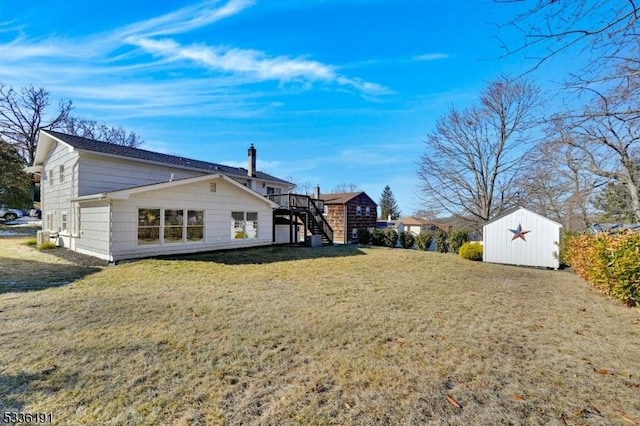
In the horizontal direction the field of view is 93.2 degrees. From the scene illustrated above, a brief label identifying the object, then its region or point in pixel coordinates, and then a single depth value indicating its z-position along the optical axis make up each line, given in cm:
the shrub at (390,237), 1847
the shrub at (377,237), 1895
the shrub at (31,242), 1461
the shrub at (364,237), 1958
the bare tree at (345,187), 5725
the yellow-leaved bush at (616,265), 605
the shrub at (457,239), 1614
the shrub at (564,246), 1132
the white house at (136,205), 1053
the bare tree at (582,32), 309
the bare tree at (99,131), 3272
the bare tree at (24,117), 2808
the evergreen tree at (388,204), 5925
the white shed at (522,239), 1199
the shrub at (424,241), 1741
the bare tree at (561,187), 1427
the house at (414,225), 4103
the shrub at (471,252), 1395
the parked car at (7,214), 2966
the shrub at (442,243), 1668
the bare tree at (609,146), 463
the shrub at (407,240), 1827
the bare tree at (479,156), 1927
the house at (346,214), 2686
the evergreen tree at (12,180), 2222
